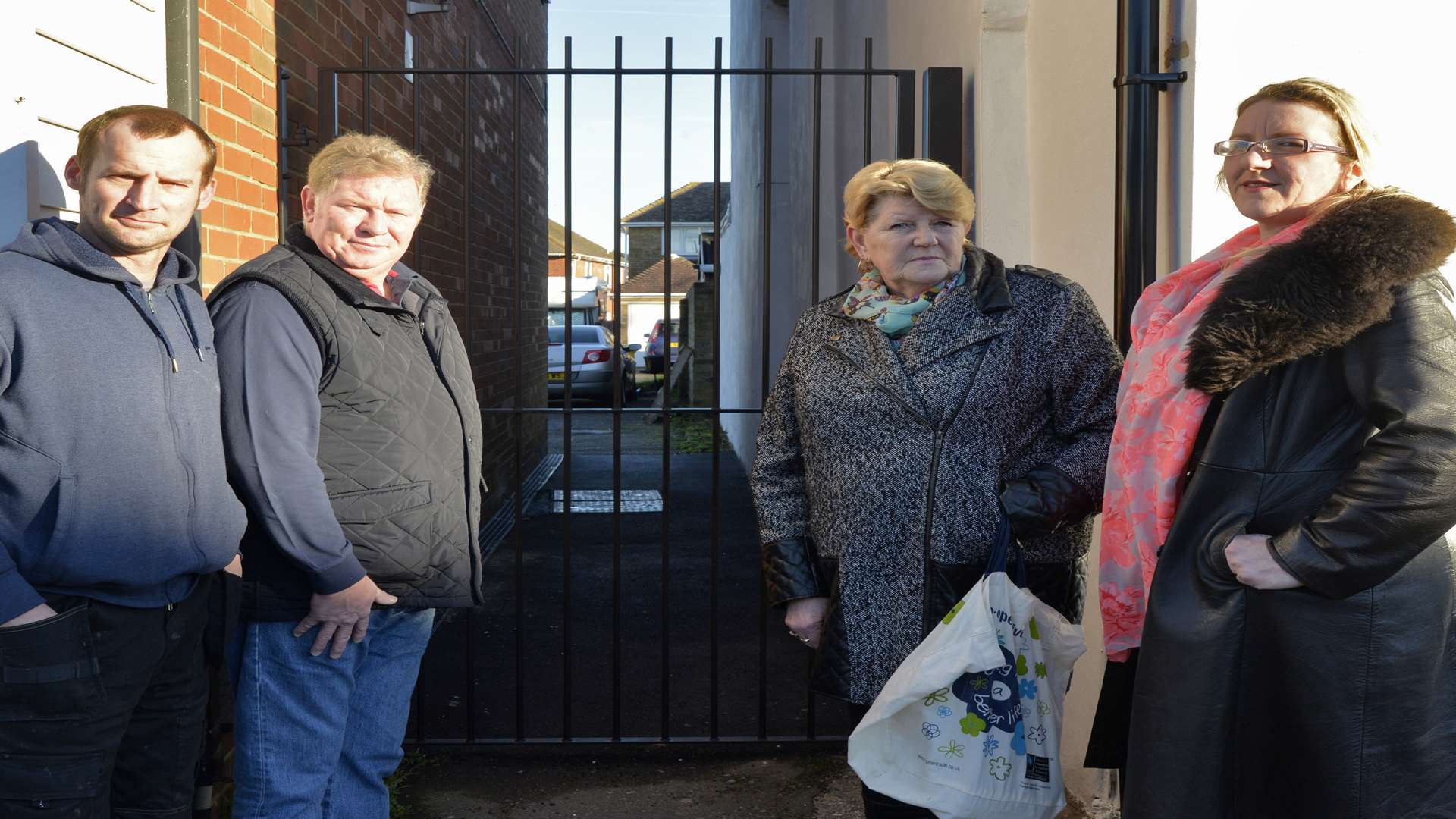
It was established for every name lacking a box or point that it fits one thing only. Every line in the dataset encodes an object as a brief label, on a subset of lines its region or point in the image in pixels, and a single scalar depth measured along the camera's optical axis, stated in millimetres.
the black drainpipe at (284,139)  3525
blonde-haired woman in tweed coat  2221
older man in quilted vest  2043
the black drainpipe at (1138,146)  2658
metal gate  3654
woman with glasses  1672
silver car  18297
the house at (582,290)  42000
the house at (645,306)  46125
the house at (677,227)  52812
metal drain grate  9492
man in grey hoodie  1780
